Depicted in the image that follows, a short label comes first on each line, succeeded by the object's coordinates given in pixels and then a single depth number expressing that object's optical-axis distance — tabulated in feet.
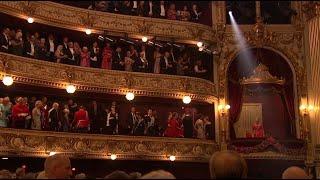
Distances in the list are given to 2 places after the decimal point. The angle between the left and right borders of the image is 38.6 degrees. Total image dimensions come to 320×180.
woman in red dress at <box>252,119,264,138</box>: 70.13
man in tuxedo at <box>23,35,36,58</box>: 59.22
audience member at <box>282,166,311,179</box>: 12.50
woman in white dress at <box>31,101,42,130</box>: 56.80
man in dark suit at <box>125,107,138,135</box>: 64.54
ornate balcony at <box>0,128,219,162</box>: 54.08
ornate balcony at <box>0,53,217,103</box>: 56.95
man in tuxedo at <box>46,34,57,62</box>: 61.52
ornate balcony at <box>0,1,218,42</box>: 60.49
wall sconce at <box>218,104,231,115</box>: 71.56
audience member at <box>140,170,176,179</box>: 10.26
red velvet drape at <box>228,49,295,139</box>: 72.74
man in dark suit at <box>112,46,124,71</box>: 66.90
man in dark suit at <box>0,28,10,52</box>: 55.67
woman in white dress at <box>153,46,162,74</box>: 68.69
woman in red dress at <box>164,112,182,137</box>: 66.23
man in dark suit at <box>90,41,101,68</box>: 65.84
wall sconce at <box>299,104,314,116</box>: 70.69
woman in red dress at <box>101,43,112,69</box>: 65.51
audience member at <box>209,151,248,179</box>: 12.22
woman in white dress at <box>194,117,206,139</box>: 68.59
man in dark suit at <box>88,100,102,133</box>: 63.16
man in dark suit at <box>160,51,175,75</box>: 69.77
